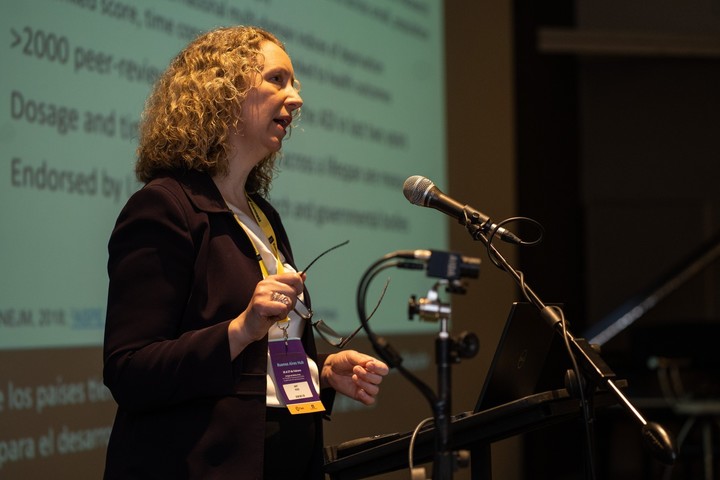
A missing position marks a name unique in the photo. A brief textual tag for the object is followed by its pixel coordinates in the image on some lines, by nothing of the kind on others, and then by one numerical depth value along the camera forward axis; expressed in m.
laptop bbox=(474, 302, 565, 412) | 4.86
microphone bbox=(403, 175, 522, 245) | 4.91
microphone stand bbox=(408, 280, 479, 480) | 4.67
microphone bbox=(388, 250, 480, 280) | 4.66
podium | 4.80
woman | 4.83
